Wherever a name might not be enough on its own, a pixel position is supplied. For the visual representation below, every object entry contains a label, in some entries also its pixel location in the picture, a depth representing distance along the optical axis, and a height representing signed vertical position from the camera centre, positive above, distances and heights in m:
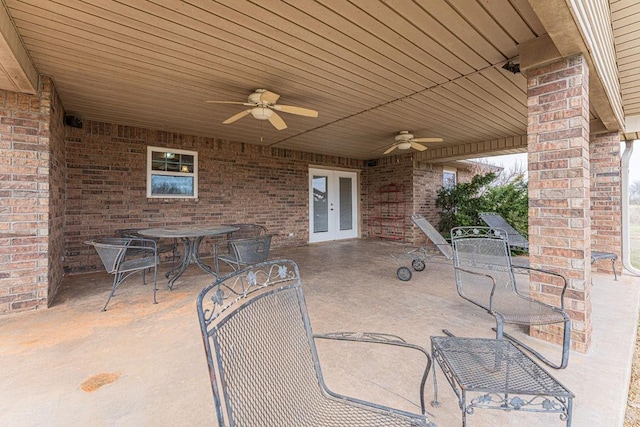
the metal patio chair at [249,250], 3.36 -0.44
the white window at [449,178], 8.80 +1.17
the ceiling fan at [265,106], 3.33 +1.31
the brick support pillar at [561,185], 2.12 +0.23
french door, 7.85 +0.28
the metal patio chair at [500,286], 1.83 -0.61
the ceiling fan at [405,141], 5.37 +1.43
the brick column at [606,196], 4.48 +0.30
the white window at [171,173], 5.28 +0.78
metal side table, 1.10 -0.69
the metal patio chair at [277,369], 0.99 -0.61
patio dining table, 3.55 -0.24
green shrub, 6.91 +0.32
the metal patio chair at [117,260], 2.99 -0.50
